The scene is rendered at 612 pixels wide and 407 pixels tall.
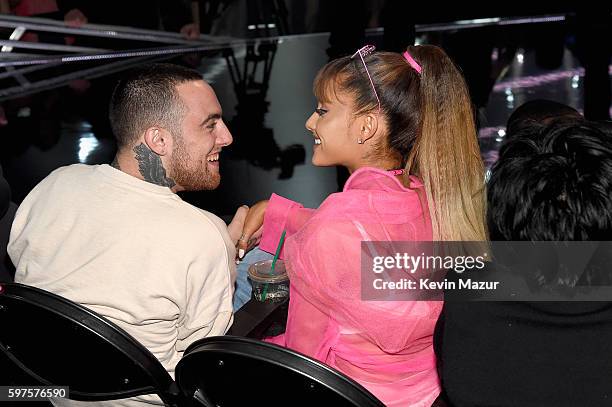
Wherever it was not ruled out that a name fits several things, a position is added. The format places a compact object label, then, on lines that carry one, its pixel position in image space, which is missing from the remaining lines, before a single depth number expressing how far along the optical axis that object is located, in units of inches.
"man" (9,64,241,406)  47.4
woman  49.6
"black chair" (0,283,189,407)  41.6
